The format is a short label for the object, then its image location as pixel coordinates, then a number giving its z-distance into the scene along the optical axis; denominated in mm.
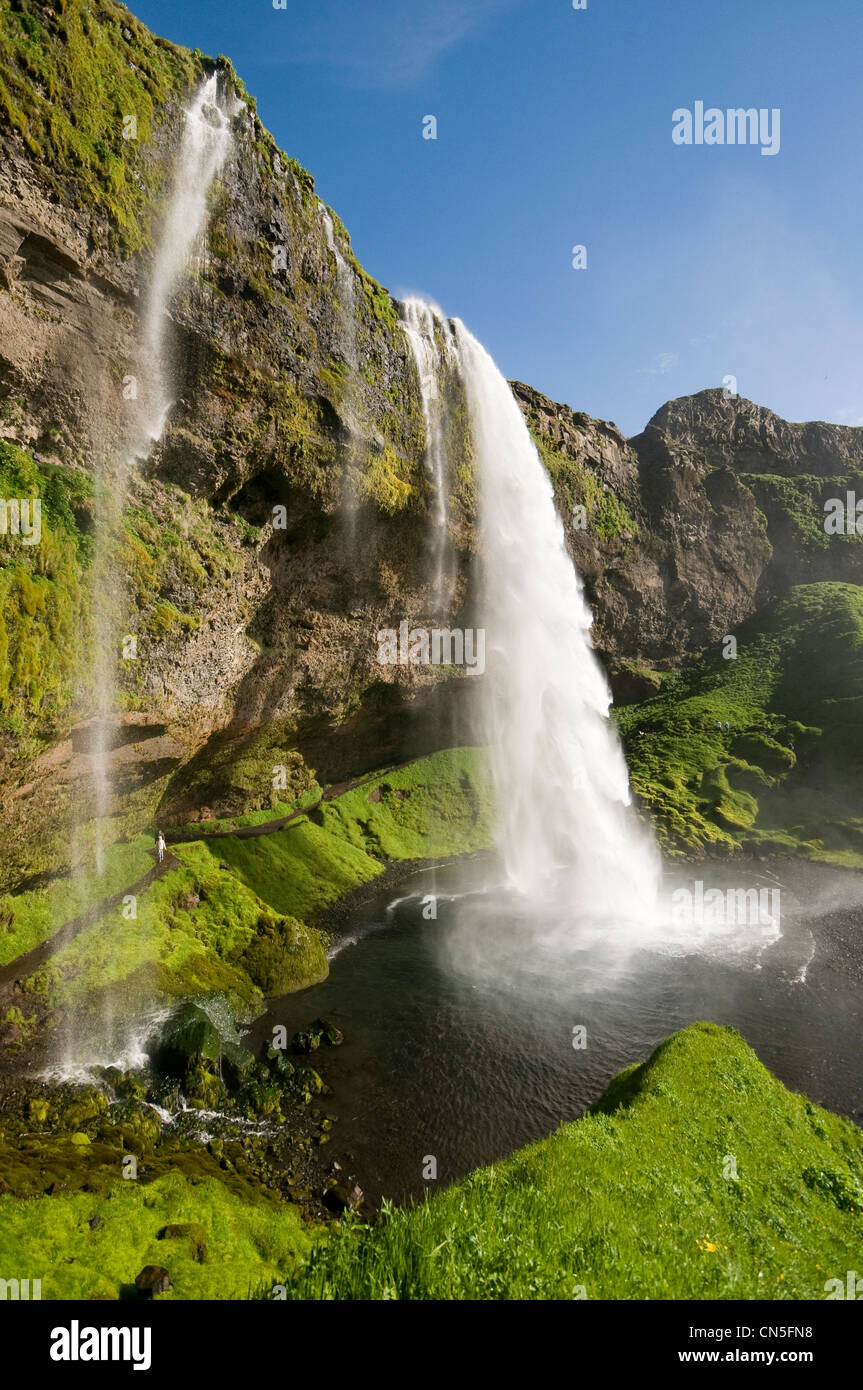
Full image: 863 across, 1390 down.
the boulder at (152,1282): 8156
